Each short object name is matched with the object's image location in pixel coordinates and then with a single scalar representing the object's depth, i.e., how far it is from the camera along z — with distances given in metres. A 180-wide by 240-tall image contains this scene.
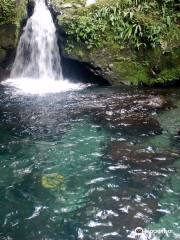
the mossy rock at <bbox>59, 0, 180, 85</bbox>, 7.48
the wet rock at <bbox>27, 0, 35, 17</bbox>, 8.83
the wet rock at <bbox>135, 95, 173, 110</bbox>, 6.30
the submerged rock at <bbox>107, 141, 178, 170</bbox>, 4.48
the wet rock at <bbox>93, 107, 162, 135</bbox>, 5.44
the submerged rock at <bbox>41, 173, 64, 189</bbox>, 4.13
